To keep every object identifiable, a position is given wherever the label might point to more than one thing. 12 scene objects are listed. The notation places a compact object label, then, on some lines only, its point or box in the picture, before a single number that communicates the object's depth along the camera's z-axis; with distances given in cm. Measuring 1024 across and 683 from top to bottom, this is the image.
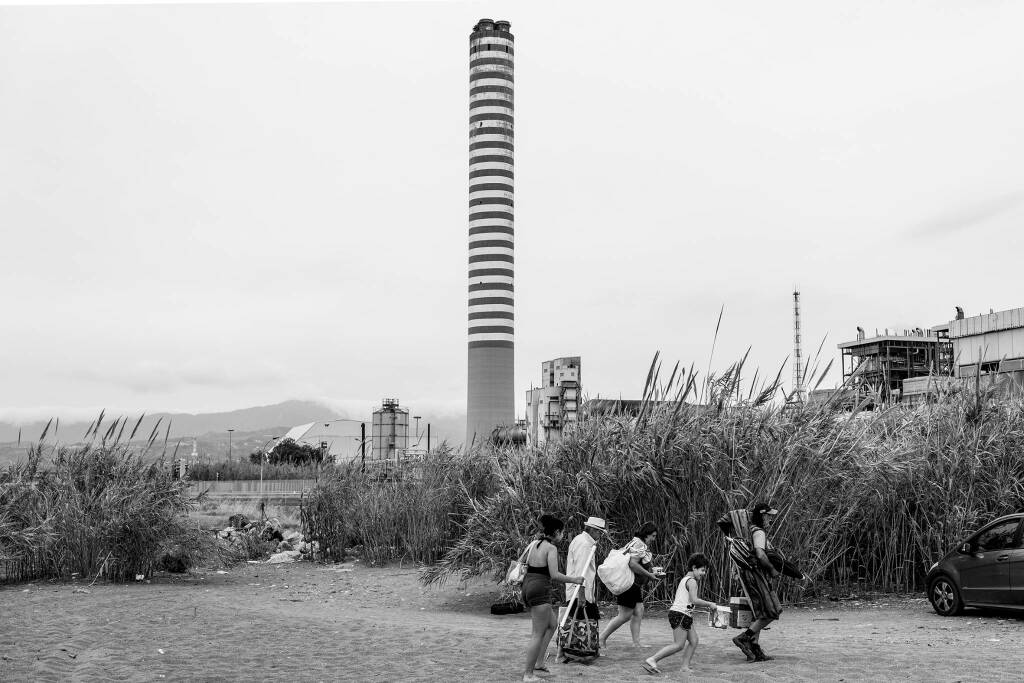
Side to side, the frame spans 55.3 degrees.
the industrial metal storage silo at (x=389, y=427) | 8201
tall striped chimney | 8000
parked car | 1236
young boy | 920
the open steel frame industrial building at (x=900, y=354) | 6150
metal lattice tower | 8424
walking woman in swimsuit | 880
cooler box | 976
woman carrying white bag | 998
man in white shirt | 979
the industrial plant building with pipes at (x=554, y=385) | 5226
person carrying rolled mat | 941
